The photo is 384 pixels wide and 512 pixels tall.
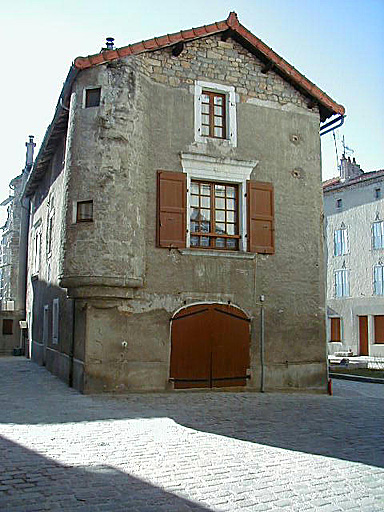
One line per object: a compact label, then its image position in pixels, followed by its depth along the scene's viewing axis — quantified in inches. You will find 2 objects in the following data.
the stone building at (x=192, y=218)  463.8
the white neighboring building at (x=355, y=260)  1231.5
